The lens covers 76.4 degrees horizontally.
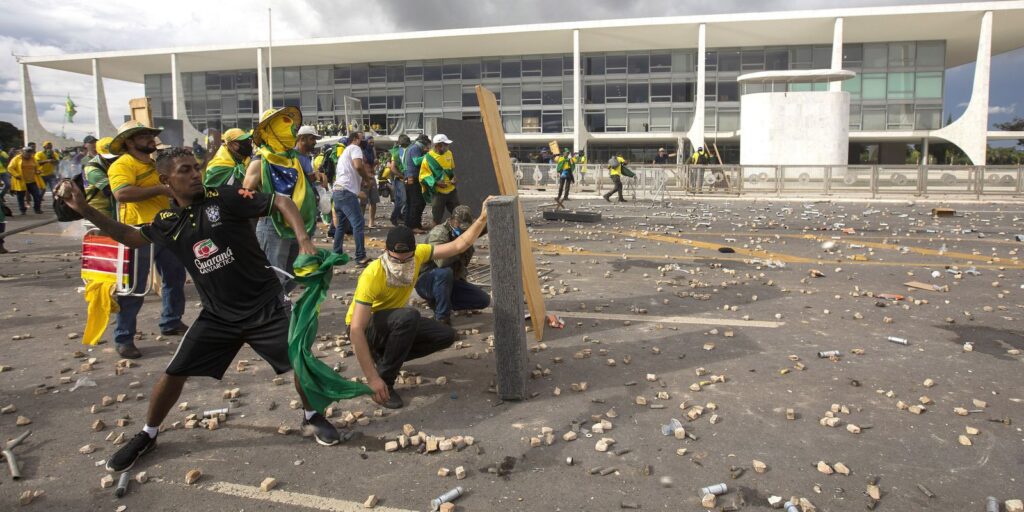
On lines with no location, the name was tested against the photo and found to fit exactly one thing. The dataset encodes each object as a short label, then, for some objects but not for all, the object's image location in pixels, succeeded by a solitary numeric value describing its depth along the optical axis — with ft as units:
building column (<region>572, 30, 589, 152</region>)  142.61
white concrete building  135.95
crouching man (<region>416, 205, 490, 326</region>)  18.93
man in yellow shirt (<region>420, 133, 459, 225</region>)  32.42
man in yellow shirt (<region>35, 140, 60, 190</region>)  59.31
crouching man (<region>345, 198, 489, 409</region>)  13.58
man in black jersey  11.85
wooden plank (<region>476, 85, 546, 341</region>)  17.12
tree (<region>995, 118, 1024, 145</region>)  186.03
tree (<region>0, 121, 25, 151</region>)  199.93
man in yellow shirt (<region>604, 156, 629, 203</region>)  71.61
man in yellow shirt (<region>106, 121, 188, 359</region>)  16.74
